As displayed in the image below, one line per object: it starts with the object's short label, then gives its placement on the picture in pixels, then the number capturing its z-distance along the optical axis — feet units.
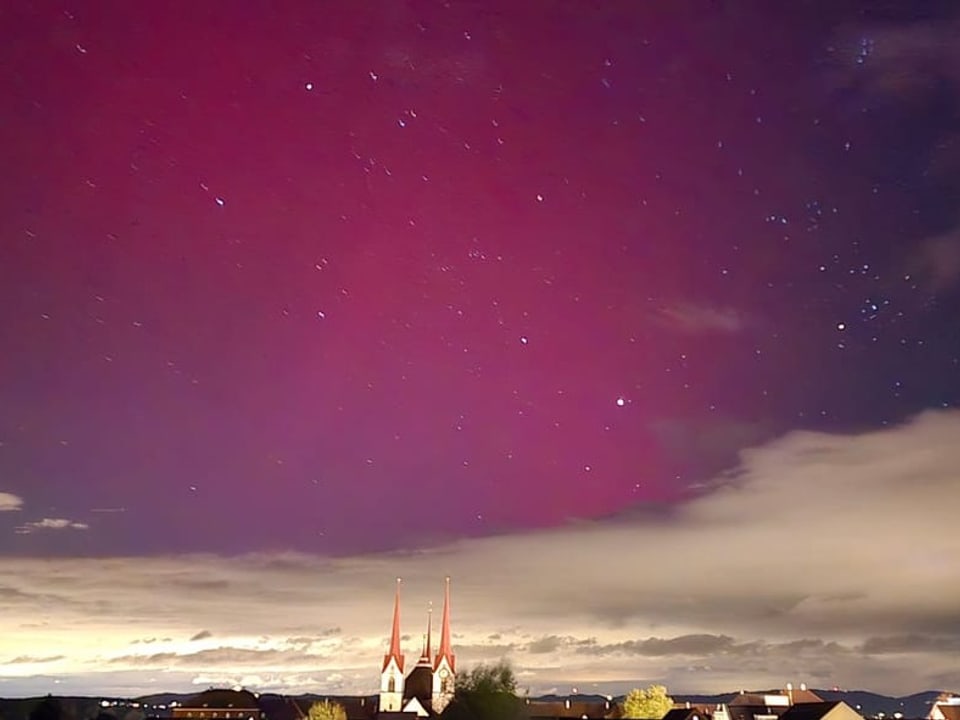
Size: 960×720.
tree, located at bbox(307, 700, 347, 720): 331.36
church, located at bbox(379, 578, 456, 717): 358.64
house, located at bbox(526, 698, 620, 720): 376.27
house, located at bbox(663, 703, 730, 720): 255.70
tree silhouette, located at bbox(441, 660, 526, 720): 207.41
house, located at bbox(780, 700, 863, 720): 248.11
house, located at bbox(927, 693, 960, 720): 301.63
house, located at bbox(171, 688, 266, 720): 369.30
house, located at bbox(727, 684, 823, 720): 306.35
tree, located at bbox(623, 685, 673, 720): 293.43
